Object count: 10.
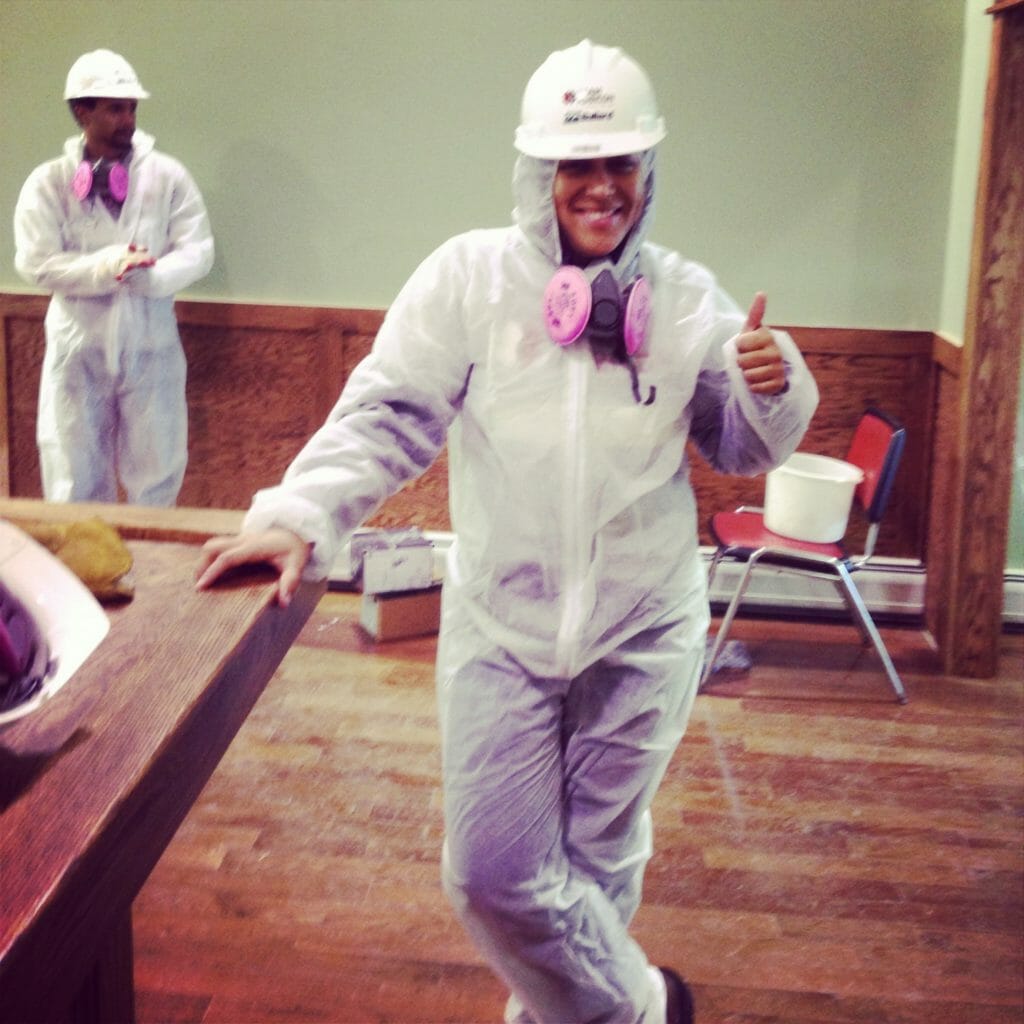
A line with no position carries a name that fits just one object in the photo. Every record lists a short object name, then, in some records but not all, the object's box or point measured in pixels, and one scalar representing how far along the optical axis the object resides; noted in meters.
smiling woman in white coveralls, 1.50
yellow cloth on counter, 1.09
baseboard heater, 3.90
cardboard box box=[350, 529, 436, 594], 3.59
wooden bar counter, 0.68
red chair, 3.17
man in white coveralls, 3.58
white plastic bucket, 3.24
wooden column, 3.22
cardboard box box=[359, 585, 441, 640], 3.62
